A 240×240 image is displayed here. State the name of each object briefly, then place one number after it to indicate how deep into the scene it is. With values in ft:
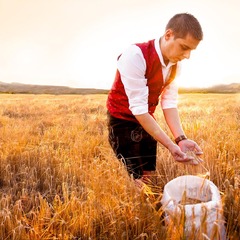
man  7.13
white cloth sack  5.56
